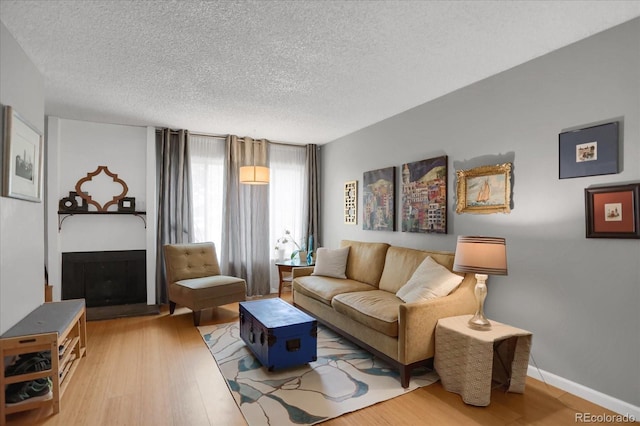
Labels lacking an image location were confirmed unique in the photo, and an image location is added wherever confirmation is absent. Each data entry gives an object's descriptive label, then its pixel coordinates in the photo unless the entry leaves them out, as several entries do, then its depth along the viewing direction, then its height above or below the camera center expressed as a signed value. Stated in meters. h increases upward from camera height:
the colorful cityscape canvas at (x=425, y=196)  3.49 +0.22
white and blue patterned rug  2.22 -1.31
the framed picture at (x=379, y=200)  4.25 +0.21
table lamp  2.44 -0.34
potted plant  5.38 -0.52
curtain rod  5.00 +1.27
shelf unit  2.11 -0.86
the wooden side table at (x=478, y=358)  2.29 -1.04
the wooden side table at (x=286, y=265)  5.14 -0.77
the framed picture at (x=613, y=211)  2.12 +0.03
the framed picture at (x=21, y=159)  2.30 +0.43
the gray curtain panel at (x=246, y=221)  5.30 -0.09
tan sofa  2.56 -0.82
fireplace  4.46 -0.85
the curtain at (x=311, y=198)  5.93 +0.32
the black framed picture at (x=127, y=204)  4.70 +0.16
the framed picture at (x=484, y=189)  2.89 +0.24
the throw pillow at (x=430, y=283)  2.84 -0.59
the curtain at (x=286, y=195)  5.73 +0.35
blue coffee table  2.74 -1.04
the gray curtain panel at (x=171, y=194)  4.89 +0.32
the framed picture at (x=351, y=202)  5.02 +0.21
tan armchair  4.00 -0.84
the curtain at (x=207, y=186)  5.18 +0.47
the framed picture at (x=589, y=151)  2.25 +0.46
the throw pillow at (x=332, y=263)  4.37 -0.63
